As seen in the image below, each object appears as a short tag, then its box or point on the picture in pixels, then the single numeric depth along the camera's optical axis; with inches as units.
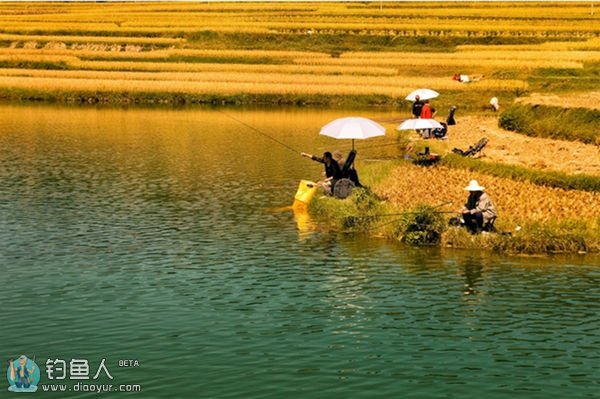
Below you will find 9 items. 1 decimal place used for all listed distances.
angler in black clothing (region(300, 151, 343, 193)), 1200.2
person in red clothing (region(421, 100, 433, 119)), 1689.2
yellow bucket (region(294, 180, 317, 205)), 1216.8
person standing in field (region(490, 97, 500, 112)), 2458.2
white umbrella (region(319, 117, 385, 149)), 1218.6
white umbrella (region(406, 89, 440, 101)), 1852.9
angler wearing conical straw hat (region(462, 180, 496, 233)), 970.7
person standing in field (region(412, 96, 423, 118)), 1828.2
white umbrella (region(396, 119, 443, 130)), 1489.9
